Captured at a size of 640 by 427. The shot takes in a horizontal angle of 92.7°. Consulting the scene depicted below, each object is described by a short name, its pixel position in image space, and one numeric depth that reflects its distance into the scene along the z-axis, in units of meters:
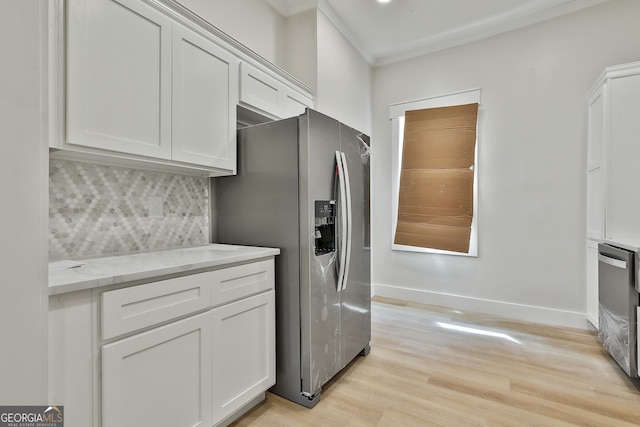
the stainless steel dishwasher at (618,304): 1.96
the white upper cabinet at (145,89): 1.28
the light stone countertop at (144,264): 1.02
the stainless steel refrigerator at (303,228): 1.83
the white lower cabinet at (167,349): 1.01
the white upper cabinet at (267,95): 2.10
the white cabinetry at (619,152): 2.35
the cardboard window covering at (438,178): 3.40
